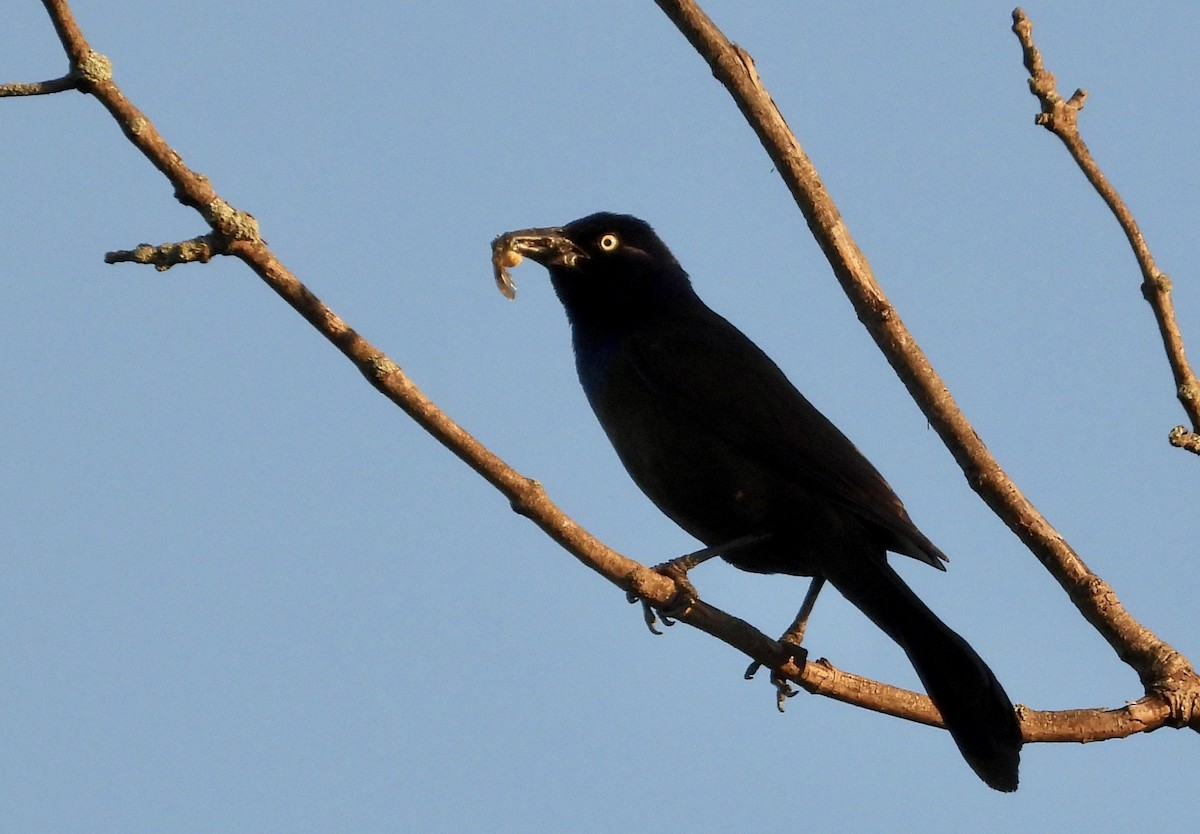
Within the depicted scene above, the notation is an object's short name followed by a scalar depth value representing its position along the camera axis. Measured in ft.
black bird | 33.04
